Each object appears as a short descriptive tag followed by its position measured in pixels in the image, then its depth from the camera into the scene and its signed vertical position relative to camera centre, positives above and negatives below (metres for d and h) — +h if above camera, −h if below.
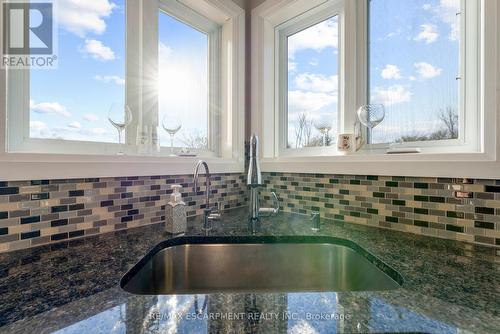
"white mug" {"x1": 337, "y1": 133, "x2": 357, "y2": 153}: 1.24 +0.12
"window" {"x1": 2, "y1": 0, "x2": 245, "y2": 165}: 0.97 +0.43
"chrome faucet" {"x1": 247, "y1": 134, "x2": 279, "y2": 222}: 1.17 -0.07
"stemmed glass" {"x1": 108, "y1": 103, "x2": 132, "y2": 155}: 1.12 +0.24
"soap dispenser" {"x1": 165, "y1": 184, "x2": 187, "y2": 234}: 0.99 -0.20
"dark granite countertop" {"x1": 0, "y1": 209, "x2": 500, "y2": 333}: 0.40 -0.27
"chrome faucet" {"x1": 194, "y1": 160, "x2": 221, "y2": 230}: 1.06 -0.24
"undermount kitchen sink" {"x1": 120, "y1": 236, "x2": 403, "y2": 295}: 0.90 -0.39
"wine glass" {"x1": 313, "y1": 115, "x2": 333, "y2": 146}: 1.43 +0.25
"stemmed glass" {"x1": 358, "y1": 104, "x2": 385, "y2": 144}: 1.19 +0.26
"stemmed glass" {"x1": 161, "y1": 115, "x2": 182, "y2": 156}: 1.35 +0.23
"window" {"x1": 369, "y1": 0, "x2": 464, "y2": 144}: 1.04 +0.46
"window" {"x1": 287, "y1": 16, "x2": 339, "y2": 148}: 1.43 +0.51
